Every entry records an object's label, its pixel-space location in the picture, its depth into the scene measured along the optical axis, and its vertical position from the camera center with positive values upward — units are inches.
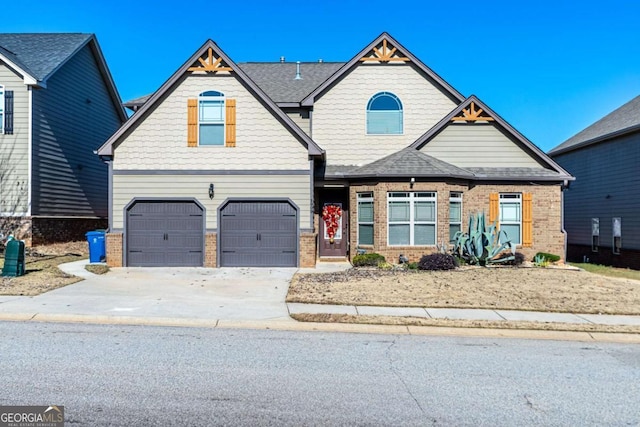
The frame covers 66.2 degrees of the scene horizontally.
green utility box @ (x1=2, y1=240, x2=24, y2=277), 489.6 -44.3
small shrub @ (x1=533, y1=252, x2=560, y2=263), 669.9 -54.0
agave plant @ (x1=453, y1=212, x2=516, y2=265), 627.8 -35.7
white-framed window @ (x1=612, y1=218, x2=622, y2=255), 860.0 -29.7
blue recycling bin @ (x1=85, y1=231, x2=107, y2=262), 644.1 -41.8
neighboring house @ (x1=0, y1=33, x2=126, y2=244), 724.0 +131.6
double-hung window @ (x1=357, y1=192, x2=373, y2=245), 676.1 -2.5
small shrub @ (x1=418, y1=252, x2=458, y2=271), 590.6 -55.1
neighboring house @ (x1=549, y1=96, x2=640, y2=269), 823.7 +52.0
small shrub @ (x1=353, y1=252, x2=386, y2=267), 628.7 -56.1
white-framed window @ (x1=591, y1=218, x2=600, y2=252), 936.3 -30.7
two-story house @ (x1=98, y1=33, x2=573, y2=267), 634.8 +44.8
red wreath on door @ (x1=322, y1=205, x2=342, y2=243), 732.7 -3.0
